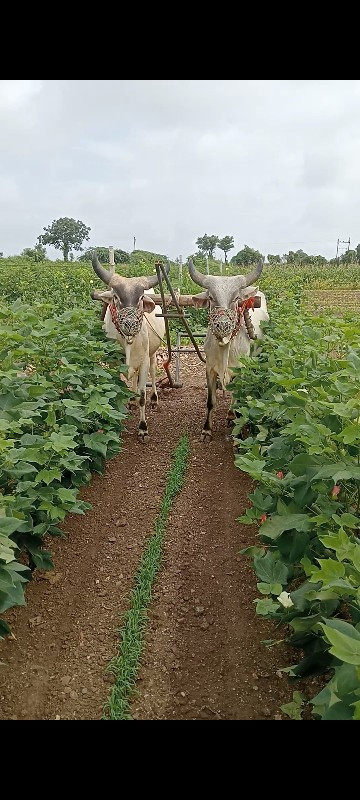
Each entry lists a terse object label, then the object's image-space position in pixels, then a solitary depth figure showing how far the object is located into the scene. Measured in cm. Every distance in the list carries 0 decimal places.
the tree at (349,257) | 4695
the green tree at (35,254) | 3240
